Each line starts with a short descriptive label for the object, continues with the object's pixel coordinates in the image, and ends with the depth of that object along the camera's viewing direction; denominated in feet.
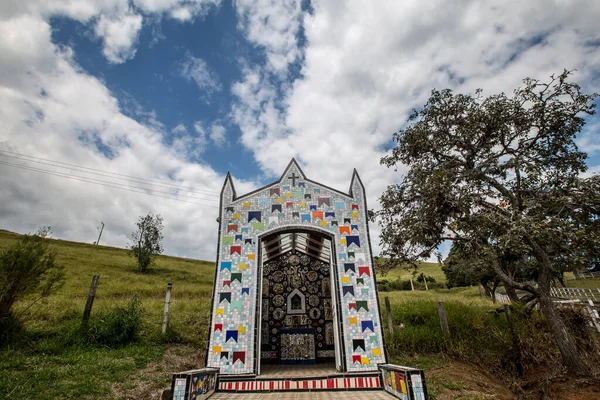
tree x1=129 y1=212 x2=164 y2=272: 85.54
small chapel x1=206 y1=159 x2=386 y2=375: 20.77
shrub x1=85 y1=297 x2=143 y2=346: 27.55
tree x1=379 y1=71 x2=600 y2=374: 25.89
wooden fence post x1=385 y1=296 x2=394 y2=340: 31.77
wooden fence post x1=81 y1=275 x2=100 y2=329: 27.92
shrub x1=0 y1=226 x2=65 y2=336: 24.22
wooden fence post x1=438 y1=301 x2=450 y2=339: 31.73
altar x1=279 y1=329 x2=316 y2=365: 31.65
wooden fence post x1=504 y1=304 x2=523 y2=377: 27.35
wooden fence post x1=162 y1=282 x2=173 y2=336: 30.63
